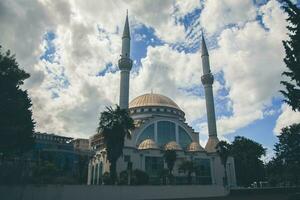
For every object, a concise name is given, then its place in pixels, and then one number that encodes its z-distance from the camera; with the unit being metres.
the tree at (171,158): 51.97
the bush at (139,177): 43.75
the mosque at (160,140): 60.12
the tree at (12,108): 30.27
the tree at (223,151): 58.38
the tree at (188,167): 53.16
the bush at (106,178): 44.81
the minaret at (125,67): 64.69
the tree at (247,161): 72.69
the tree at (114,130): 37.50
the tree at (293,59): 26.27
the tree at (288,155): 64.00
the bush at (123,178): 42.88
